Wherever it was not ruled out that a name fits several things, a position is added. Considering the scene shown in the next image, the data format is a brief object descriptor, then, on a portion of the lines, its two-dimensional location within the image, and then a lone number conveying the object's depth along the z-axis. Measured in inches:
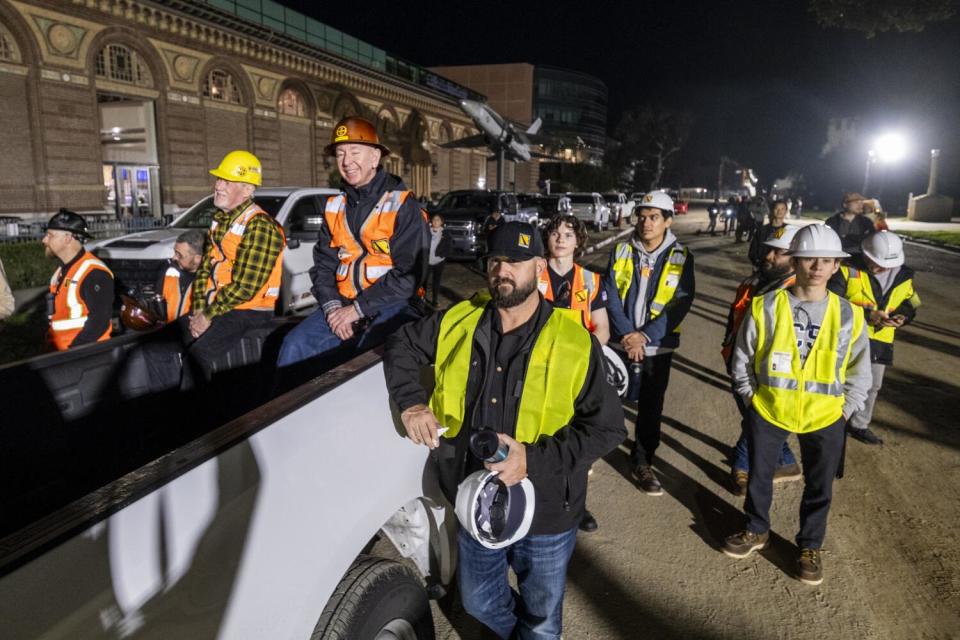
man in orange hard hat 130.4
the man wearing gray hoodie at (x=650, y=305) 173.0
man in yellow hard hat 137.7
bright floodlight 1697.8
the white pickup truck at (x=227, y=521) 44.9
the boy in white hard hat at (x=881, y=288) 186.5
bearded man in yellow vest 84.7
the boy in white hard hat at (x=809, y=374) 131.9
